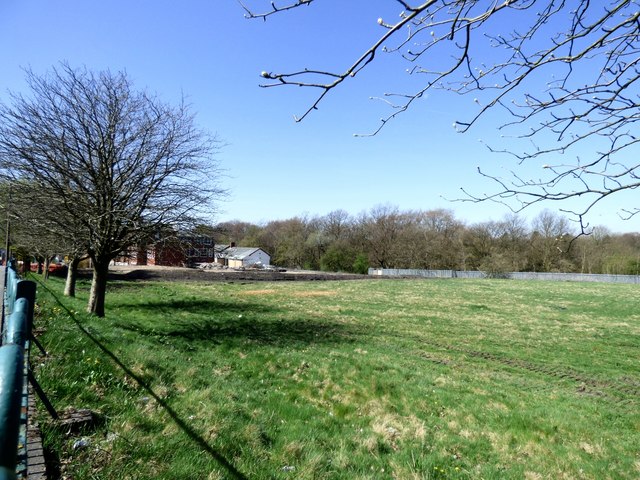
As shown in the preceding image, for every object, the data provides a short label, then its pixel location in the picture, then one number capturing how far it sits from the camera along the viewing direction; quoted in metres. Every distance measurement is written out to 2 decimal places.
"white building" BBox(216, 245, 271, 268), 89.49
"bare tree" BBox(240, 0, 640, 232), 2.47
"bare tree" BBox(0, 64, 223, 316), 12.30
